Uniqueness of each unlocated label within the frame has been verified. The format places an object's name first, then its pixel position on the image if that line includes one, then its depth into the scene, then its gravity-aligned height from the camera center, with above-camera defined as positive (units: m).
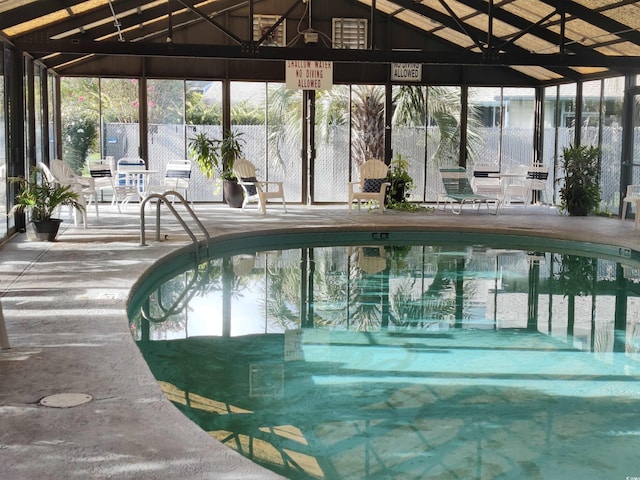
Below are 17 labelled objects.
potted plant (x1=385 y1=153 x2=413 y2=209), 14.55 -0.24
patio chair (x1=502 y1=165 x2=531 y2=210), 14.52 -0.22
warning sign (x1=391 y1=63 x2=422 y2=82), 15.08 +1.86
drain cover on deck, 3.66 -1.04
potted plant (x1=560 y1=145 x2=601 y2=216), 13.40 -0.11
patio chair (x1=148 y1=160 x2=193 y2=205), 13.62 -0.05
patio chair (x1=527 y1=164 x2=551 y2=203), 14.77 -0.07
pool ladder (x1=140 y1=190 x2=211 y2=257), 8.86 -0.64
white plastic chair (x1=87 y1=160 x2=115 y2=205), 12.95 -0.04
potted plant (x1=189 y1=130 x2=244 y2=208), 14.59 +0.24
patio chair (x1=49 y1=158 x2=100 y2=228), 10.66 -0.14
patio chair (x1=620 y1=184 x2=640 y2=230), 11.21 -0.35
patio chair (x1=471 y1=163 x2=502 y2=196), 15.61 -0.02
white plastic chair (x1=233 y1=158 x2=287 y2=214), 13.22 -0.19
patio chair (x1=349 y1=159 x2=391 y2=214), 13.43 -0.18
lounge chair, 14.02 -0.16
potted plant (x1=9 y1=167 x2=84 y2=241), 9.25 -0.38
